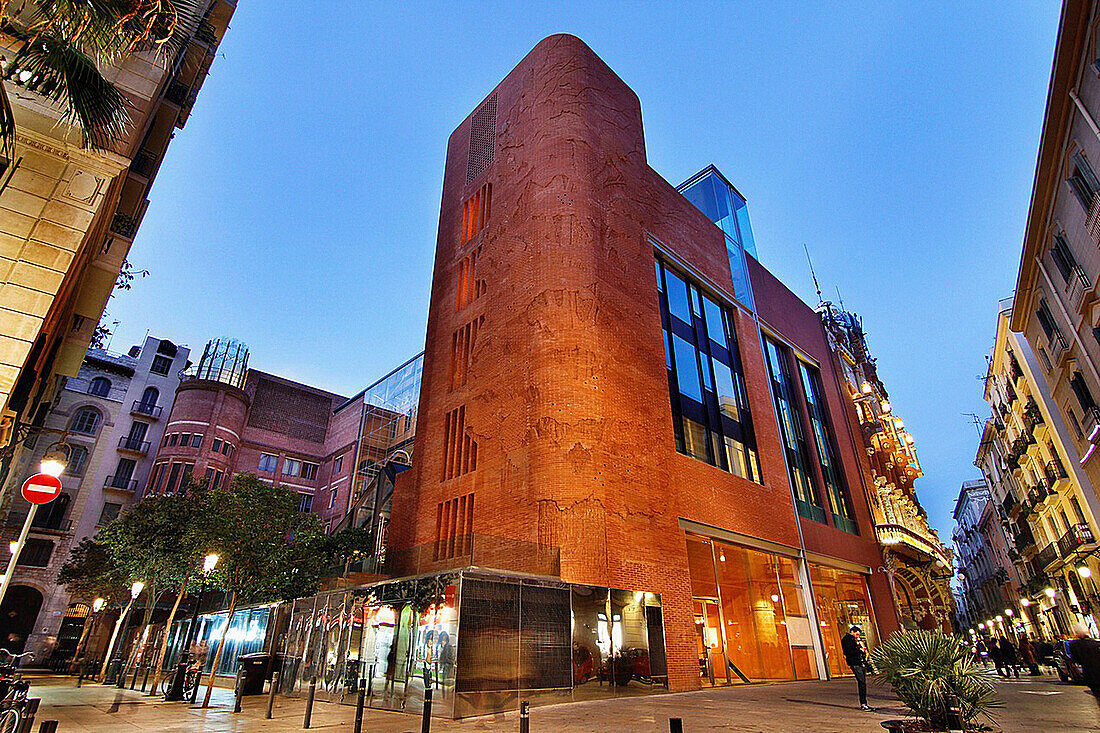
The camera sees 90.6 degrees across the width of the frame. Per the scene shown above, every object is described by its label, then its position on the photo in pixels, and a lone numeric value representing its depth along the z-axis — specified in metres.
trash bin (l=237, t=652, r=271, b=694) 16.89
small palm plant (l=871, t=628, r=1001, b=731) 6.60
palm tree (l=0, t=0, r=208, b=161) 6.77
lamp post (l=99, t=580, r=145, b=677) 21.81
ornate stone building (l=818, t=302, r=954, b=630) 32.62
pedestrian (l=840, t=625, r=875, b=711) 11.23
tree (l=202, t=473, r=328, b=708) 23.20
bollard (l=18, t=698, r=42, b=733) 5.91
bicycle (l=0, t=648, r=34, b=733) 7.37
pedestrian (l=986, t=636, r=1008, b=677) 25.58
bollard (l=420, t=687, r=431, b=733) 7.11
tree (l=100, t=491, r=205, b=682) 24.36
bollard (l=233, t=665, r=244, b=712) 12.25
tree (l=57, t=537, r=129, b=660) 28.83
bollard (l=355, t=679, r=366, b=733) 8.13
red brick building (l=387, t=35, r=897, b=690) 16.98
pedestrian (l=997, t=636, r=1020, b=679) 25.27
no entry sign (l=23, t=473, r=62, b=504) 9.60
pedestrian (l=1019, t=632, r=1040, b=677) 25.56
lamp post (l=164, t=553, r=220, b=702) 15.48
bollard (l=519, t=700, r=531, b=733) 5.52
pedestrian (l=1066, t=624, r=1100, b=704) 13.45
